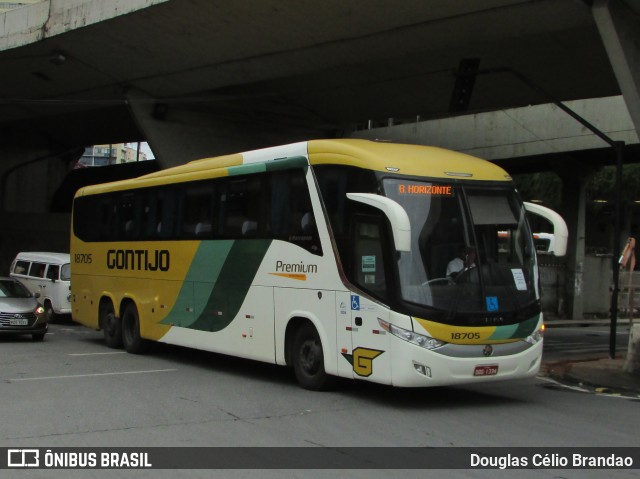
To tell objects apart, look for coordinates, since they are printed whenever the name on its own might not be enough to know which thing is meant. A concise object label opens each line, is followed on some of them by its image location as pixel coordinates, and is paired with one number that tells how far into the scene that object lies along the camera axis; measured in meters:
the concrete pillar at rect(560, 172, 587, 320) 32.94
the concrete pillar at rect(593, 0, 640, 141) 15.11
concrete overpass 18.27
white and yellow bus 10.08
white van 23.92
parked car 18.28
